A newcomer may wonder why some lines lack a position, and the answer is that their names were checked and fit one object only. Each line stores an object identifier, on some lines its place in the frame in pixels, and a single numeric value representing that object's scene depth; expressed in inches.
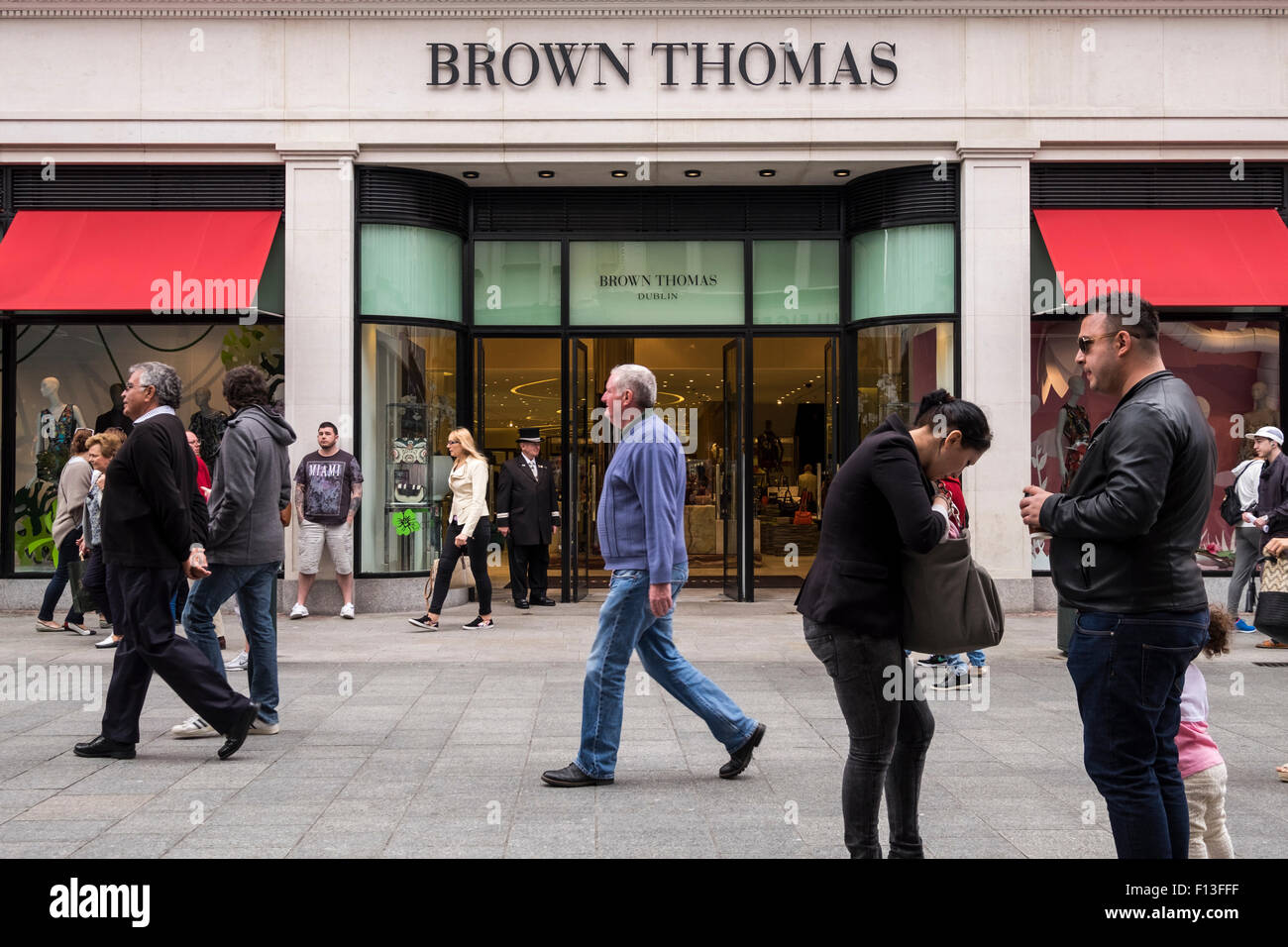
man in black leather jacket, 126.3
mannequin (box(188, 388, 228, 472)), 523.8
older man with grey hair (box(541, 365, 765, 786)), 207.6
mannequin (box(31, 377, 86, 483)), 521.0
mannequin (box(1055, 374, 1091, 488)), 519.5
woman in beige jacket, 447.8
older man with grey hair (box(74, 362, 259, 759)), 231.6
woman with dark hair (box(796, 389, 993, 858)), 144.8
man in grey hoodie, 252.5
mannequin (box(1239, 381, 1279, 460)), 524.7
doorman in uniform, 512.4
